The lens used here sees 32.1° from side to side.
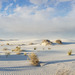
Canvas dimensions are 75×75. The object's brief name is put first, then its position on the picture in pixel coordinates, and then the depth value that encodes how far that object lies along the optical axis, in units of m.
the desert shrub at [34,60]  8.42
